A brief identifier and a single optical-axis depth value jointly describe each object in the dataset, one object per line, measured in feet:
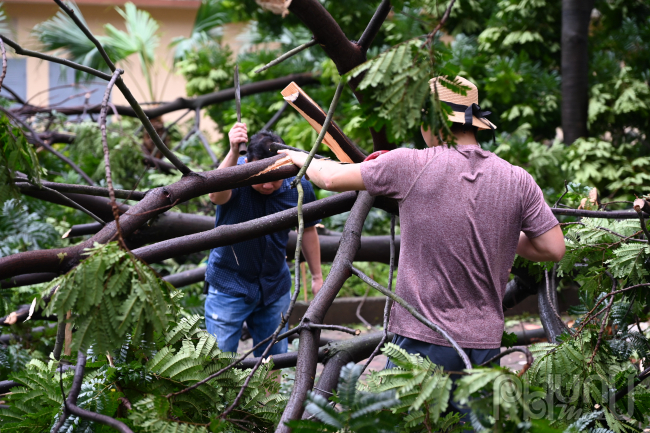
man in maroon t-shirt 12.44
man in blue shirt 21.68
